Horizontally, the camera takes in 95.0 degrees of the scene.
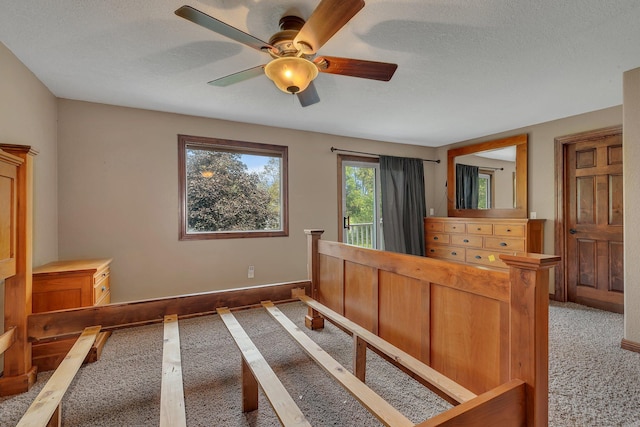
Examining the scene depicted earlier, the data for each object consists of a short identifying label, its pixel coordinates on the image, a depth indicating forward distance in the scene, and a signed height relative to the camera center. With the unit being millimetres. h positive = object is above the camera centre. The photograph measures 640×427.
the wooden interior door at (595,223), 3268 -112
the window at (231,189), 3582 +334
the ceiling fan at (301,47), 1352 +928
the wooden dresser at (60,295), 2182 -619
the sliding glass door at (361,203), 4668 +184
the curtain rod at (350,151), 4438 +988
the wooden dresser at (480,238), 3725 -343
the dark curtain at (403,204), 4848 +164
